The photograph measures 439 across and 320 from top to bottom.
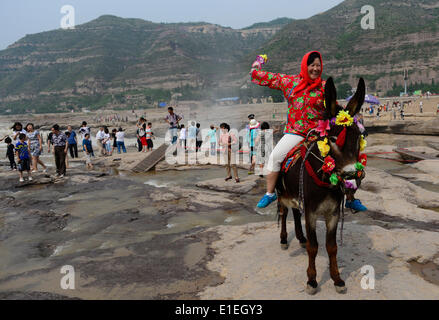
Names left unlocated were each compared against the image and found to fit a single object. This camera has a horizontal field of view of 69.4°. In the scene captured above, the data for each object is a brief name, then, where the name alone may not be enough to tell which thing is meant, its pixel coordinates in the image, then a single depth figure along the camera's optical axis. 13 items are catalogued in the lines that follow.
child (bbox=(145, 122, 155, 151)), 18.62
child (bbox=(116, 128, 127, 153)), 19.91
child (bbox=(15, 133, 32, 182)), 11.66
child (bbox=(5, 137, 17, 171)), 15.15
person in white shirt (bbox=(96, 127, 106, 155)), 19.48
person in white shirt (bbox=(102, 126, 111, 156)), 19.55
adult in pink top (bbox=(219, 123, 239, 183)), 10.77
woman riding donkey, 4.09
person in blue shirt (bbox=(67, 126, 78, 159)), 18.16
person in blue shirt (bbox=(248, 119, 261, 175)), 12.21
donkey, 3.38
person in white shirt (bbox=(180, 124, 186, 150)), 18.17
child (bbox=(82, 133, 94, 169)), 16.54
